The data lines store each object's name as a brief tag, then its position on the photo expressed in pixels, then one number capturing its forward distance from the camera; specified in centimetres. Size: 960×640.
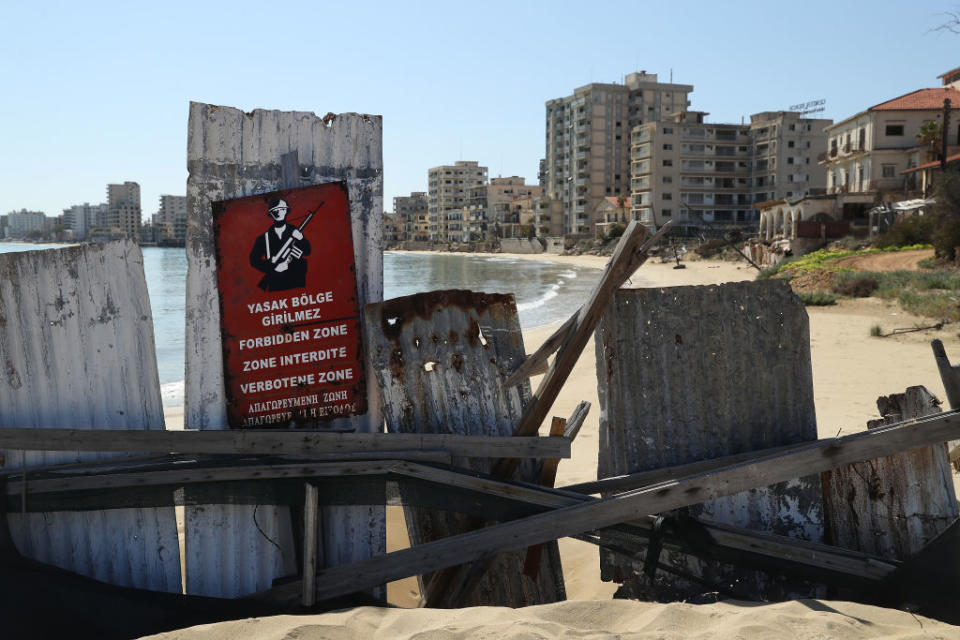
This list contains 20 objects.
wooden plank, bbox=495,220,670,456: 294
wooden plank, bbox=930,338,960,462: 291
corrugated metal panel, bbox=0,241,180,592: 296
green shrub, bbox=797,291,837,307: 2083
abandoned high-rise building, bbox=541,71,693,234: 11950
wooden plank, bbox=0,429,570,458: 282
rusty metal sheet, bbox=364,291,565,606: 315
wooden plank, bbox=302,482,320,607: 288
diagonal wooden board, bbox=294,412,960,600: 276
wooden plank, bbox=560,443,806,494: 300
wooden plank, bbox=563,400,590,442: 315
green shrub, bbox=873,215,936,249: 3701
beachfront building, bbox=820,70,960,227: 5603
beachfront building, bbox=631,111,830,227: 9381
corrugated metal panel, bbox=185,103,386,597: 306
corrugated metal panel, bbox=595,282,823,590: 310
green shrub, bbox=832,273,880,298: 2134
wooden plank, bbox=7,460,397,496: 284
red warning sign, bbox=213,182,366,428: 314
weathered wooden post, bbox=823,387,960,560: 304
